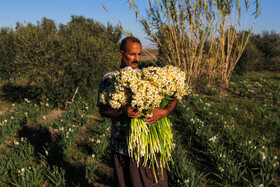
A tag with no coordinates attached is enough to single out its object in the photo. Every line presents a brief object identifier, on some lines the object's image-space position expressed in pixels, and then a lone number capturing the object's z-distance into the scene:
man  1.89
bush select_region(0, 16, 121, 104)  7.05
